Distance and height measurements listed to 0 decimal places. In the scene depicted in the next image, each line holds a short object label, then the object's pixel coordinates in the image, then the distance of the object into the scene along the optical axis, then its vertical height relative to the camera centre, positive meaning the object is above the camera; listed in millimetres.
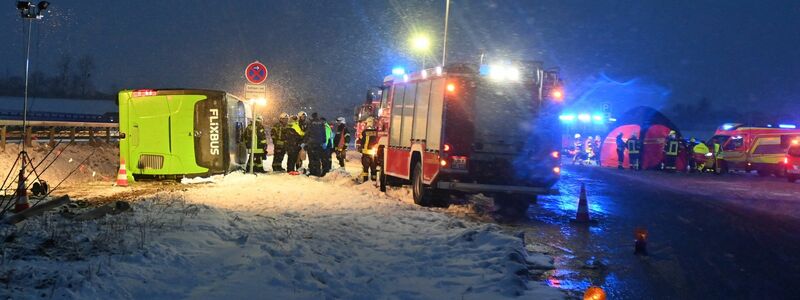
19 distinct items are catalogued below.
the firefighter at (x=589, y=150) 34594 -506
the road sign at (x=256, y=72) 15703 +1017
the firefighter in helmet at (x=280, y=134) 18359 -457
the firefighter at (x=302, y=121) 18188 -49
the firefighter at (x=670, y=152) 26766 -246
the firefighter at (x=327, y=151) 18016 -797
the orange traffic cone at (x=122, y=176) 14281 -1468
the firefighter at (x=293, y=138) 18094 -520
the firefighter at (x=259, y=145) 17344 -761
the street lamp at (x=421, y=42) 30109 +3816
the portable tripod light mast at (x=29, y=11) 13367 +1781
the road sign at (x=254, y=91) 15812 +587
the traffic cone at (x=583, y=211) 11141 -1174
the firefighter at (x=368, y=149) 16547 -627
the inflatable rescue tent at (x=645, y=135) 28172 +385
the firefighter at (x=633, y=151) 28609 -324
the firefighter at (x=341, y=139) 19922 -493
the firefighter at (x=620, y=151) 29797 -410
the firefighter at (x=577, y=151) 34719 -632
